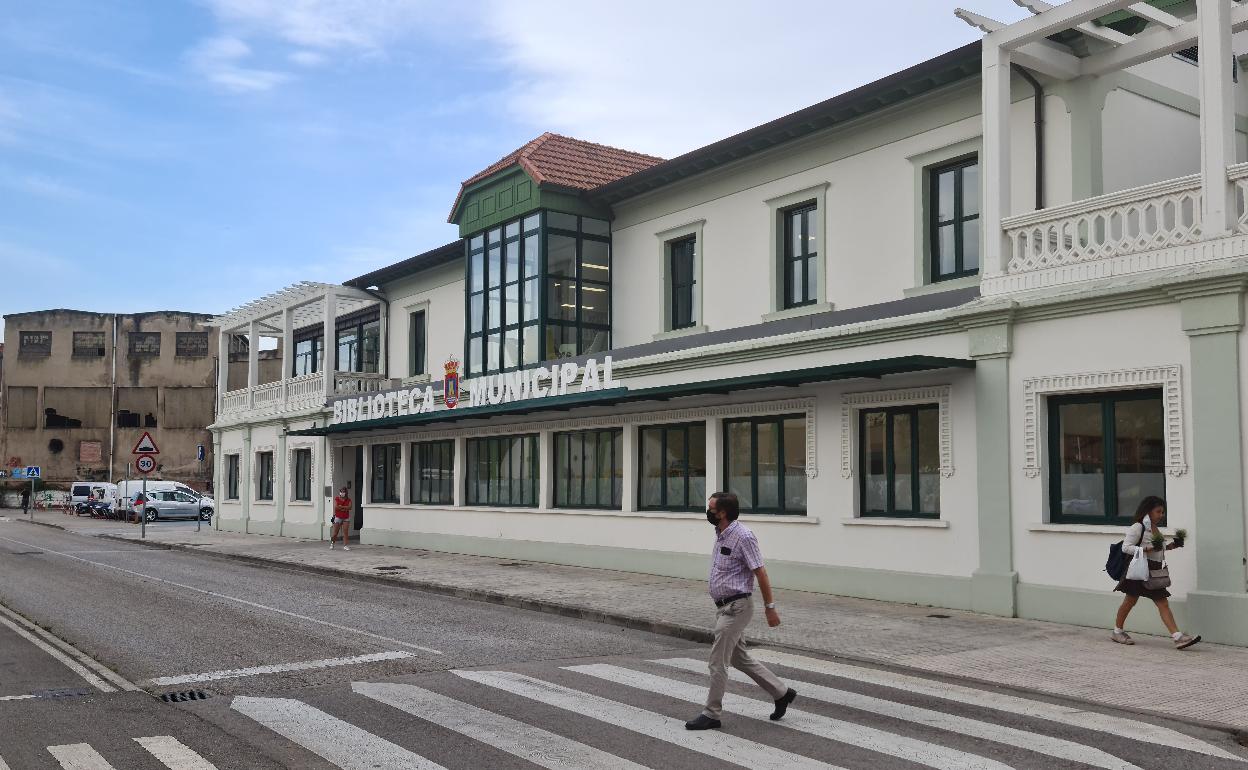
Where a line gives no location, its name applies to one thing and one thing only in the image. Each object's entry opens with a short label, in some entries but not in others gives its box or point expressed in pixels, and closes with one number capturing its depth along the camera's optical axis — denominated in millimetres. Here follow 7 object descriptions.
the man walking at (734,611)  7691
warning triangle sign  30969
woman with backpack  11227
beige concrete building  73875
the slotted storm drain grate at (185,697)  8703
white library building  12297
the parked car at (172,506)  49125
